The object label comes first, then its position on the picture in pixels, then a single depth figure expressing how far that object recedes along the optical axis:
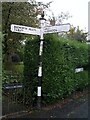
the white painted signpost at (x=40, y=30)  3.58
